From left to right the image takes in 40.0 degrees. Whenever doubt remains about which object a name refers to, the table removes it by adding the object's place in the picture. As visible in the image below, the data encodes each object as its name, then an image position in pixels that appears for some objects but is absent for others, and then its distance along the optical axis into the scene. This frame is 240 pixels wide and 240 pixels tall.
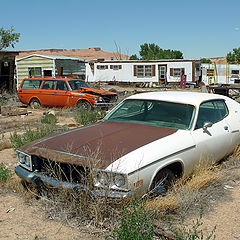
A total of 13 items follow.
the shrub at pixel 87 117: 9.50
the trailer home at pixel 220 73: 33.22
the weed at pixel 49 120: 10.34
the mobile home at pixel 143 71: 30.20
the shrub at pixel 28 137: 6.57
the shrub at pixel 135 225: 3.00
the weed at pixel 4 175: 4.86
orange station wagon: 13.55
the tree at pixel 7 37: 30.22
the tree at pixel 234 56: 50.62
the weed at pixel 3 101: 16.41
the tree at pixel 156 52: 50.00
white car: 3.60
